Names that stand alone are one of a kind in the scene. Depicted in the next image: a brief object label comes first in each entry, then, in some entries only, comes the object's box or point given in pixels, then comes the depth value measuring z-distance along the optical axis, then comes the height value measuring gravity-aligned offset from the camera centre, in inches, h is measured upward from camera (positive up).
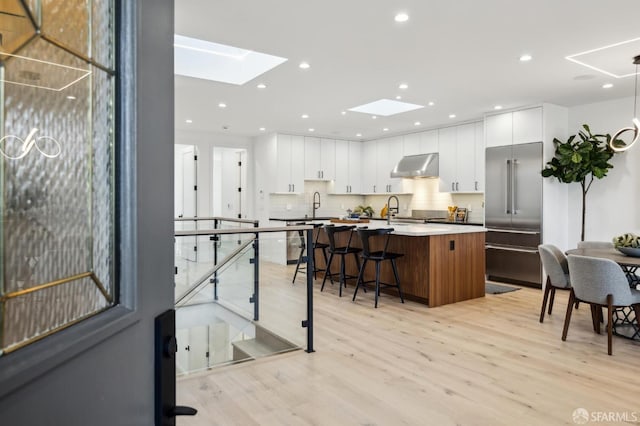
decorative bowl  146.8 -14.2
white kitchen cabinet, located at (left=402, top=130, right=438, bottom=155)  319.3 +52.8
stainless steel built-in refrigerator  244.5 -1.3
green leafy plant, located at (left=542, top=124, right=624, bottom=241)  227.9 +27.4
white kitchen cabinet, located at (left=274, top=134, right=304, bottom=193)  340.5 +38.2
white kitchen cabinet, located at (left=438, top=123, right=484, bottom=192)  290.4 +36.5
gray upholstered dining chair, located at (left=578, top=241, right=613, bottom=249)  193.8 -15.6
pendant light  167.2 +43.1
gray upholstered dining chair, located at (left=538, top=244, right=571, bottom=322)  164.2 -23.9
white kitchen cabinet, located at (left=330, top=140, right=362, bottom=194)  372.8 +38.1
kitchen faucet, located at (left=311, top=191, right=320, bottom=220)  371.9 +8.6
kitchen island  197.2 -25.5
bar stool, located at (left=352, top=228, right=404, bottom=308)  197.6 -20.9
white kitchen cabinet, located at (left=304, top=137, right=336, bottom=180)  355.6 +44.5
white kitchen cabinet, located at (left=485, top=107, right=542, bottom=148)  244.5 +50.0
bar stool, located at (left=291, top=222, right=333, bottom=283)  144.9 -15.9
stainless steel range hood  313.3 +33.4
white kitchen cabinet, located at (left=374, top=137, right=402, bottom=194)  349.7 +40.6
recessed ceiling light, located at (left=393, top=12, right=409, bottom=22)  128.0 +59.2
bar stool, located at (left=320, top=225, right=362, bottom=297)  221.5 -20.6
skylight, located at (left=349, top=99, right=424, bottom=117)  255.4 +63.9
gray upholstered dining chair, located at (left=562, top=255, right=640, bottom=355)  135.8 -24.3
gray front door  15.5 -4.7
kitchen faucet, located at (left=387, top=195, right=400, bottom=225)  340.6 +0.6
